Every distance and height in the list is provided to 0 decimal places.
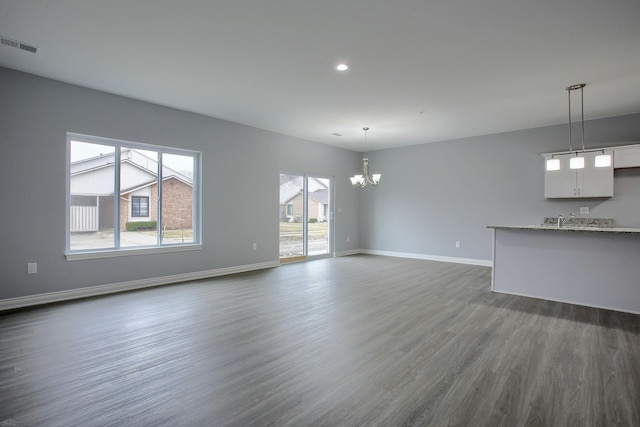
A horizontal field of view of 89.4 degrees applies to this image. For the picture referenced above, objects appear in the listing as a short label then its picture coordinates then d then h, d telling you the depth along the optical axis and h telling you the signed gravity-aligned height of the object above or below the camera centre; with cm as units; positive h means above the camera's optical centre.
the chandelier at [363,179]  655 +75
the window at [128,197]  448 +28
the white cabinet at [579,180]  540 +62
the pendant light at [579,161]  425 +75
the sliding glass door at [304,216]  729 -2
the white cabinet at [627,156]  515 +95
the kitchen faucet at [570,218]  586 -5
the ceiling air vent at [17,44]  319 +173
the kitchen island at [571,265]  386 -65
